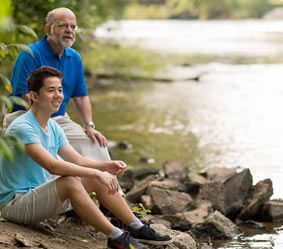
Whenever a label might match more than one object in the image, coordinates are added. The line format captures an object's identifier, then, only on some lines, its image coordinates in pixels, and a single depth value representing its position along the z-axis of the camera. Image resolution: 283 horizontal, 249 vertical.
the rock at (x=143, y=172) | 11.89
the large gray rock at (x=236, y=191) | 10.03
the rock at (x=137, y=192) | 10.16
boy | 6.60
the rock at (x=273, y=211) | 9.83
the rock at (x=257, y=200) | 9.93
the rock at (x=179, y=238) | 7.61
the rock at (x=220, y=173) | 11.50
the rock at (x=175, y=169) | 12.27
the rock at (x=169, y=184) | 10.30
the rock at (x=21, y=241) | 6.64
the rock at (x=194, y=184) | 11.22
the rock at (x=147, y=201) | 9.69
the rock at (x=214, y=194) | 9.90
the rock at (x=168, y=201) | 9.61
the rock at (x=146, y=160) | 14.24
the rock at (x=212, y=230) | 8.99
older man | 8.05
